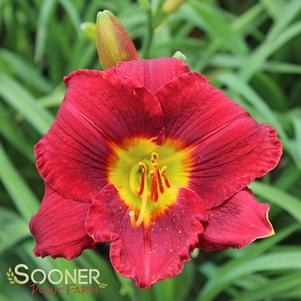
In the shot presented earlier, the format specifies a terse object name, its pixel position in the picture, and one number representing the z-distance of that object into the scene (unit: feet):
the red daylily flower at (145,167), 2.69
